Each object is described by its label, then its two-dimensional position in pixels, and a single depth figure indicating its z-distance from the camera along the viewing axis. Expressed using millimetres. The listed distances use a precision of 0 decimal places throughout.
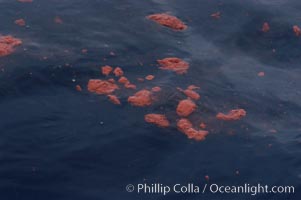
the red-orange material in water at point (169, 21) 16016
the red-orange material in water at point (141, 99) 12414
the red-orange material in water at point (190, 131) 11773
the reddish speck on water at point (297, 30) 16703
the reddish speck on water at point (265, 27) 16766
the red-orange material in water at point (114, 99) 12336
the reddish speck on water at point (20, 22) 14591
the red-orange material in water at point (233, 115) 12477
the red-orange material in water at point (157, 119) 12016
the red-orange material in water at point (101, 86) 12602
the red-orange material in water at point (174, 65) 14000
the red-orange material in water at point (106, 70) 13255
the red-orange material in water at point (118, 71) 13336
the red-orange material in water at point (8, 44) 13180
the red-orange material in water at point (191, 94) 12977
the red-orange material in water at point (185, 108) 12312
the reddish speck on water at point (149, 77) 13427
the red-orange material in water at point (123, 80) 13014
